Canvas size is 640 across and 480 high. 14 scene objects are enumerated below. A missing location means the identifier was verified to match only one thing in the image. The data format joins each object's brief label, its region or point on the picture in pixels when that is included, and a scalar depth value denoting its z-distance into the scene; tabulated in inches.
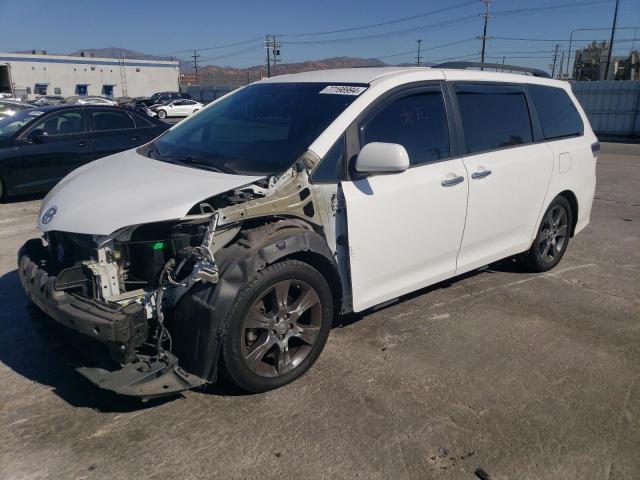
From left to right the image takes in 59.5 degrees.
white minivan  118.1
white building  2598.4
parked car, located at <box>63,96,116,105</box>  1230.9
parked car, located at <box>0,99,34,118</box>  644.4
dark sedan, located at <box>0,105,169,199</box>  343.0
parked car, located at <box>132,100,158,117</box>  1529.3
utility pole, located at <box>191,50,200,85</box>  4248.5
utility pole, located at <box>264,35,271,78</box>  2722.4
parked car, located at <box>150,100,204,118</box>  1559.3
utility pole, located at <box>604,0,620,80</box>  1439.5
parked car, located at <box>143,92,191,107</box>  1703.4
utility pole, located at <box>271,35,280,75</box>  2820.6
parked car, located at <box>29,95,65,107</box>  1264.3
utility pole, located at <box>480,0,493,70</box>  2292.1
